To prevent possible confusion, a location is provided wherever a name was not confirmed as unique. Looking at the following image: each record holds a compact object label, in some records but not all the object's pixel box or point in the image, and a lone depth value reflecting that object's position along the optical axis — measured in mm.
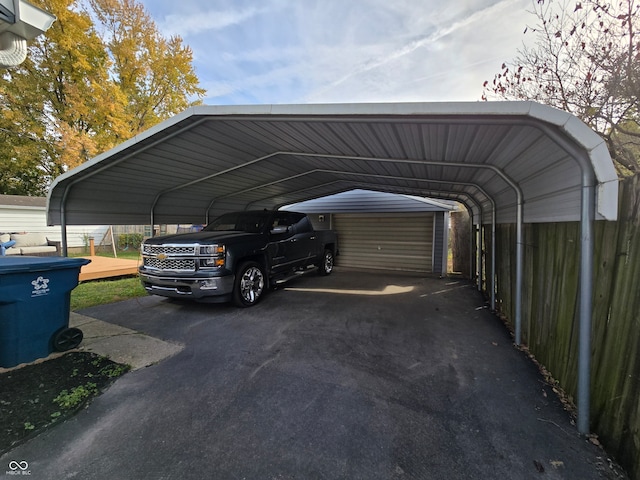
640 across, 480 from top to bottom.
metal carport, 2311
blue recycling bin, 3119
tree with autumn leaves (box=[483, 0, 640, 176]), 4840
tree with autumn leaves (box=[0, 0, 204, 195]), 11234
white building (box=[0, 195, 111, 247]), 12984
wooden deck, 8562
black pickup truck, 5230
